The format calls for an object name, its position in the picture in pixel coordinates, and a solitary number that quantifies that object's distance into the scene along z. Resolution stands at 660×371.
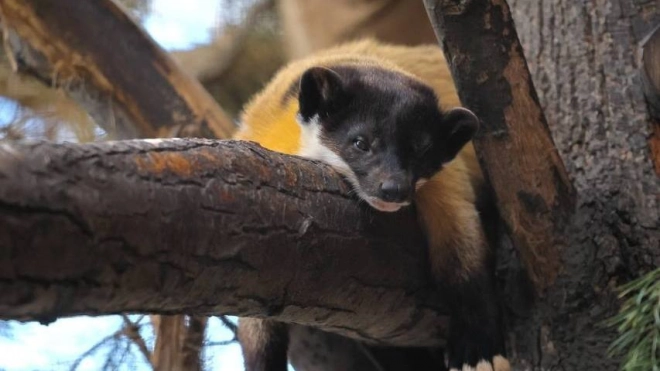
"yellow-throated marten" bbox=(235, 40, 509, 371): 5.57
